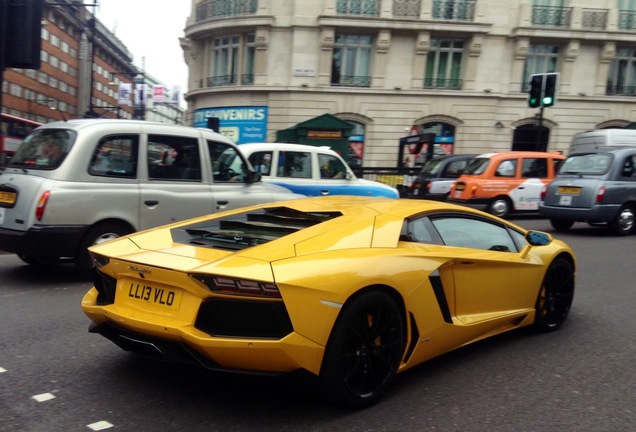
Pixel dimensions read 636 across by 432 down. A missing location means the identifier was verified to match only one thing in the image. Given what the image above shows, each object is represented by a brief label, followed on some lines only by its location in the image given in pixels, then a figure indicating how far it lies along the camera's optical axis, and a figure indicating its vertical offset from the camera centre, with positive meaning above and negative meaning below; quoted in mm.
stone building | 26422 +5397
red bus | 25188 +837
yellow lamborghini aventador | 2824 -660
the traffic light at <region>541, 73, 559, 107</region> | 15352 +2752
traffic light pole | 15508 +1896
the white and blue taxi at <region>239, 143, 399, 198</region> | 10000 +39
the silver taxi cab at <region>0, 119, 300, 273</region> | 5723 -310
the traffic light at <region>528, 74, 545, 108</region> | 15609 +2754
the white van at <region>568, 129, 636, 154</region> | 16344 +1674
